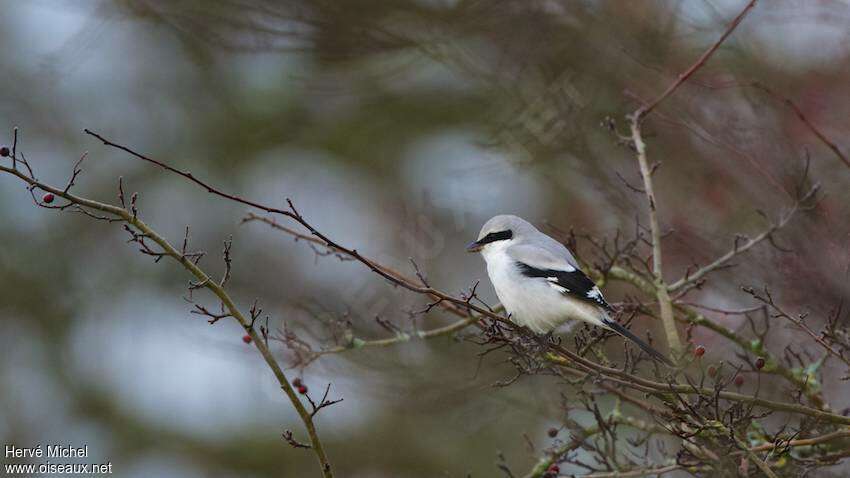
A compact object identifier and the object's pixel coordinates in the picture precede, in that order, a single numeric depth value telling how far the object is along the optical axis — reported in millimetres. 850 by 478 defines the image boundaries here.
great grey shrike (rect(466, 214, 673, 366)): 7316
